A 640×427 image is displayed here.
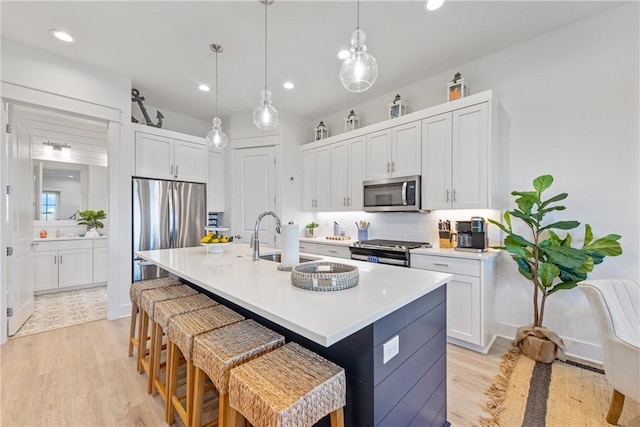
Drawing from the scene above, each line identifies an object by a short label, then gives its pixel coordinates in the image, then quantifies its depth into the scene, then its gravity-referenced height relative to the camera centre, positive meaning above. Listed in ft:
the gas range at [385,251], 9.77 -1.46
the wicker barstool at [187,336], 4.85 -2.25
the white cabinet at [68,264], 13.97 -2.79
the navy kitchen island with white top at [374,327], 3.47 -1.65
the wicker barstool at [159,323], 5.97 -2.42
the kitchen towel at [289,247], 6.12 -0.78
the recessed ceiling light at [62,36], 8.41 +5.48
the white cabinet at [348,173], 12.37 +1.83
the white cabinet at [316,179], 13.87 +1.75
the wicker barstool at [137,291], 7.68 -2.22
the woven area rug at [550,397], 5.61 -4.20
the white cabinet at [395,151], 10.47 +2.45
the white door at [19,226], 9.43 -0.52
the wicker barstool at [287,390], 3.09 -2.12
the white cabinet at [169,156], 12.01 +2.66
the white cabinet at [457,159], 8.82 +1.81
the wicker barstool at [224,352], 3.98 -2.12
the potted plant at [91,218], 16.16 -0.36
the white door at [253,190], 14.56 +1.21
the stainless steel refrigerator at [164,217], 11.71 -0.22
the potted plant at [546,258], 7.09 -1.23
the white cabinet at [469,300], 8.22 -2.71
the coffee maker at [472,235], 9.01 -0.77
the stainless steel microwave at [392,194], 10.44 +0.72
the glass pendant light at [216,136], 9.39 +2.60
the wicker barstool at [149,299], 6.57 -2.09
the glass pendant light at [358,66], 5.27 +2.87
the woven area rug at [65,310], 10.36 -4.26
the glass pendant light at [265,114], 7.47 +2.68
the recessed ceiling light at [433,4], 7.06 +5.39
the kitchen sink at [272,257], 8.34 -1.39
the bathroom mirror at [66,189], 15.33 +1.34
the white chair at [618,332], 4.80 -2.27
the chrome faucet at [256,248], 7.31 -0.95
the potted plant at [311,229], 14.87 -0.93
